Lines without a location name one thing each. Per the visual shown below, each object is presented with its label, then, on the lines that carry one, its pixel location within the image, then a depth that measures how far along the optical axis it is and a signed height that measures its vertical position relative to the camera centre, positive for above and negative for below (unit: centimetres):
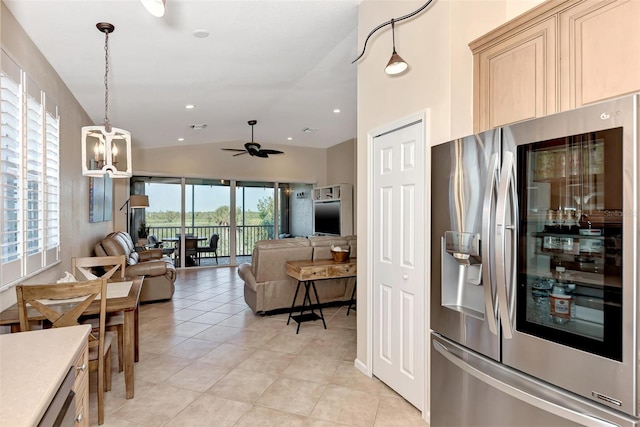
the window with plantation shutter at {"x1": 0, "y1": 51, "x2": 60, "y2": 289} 235 +29
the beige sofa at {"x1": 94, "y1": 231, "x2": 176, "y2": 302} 507 -86
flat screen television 826 -11
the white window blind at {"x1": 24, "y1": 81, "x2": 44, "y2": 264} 275 +33
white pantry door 241 -35
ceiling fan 648 +116
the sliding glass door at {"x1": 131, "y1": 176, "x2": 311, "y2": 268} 807 -5
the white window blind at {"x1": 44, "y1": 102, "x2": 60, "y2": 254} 324 +32
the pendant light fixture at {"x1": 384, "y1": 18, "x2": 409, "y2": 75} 229 +96
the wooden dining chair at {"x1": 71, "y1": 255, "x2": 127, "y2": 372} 288 -55
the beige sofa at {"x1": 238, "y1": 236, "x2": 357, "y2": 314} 450 -77
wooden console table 399 -67
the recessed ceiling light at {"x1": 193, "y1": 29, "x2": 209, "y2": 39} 304 +155
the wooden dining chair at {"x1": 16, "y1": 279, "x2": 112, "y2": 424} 207 -59
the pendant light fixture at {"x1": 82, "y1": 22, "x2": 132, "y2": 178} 282 +54
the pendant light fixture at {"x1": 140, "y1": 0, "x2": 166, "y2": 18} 168 +99
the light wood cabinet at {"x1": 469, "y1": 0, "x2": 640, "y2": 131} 136 +68
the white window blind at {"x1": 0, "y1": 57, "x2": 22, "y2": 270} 230 +35
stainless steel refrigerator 119 -24
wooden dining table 218 -64
